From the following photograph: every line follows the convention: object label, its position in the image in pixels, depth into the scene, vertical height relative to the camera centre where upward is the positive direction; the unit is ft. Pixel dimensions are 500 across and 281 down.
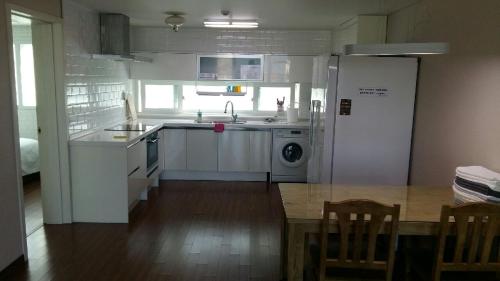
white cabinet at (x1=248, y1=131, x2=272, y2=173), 18.94 -2.96
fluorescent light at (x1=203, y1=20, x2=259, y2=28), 16.67 +2.77
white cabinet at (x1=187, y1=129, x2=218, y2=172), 18.98 -2.91
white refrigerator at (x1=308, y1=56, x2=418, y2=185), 12.43 -0.89
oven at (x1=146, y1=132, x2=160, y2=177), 16.39 -2.82
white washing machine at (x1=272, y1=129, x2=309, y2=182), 18.79 -3.07
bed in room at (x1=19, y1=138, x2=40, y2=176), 17.76 -3.28
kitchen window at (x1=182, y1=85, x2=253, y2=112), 21.01 -0.68
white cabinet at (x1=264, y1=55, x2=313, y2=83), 19.61 +1.05
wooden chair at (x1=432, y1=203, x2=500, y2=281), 6.91 -2.45
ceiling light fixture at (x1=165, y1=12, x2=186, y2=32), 15.65 +2.66
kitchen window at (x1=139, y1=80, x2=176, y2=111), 20.92 -0.52
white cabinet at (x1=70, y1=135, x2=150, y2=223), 13.37 -3.28
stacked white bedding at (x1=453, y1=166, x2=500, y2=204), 7.78 -1.84
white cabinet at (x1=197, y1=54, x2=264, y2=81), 19.65 +1.09
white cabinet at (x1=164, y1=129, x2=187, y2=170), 18.95 -2.96
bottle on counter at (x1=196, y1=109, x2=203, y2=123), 19.99 -1.49
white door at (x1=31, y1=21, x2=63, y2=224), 12.65 -1.21
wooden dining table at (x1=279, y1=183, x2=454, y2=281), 7.49 -2.35
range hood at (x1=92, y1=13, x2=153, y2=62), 16.17 +2.06
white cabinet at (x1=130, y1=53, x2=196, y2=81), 19.67 +0.99
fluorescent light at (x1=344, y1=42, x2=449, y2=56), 7.94 +0.90
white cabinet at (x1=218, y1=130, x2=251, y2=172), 18.98 -2.98
